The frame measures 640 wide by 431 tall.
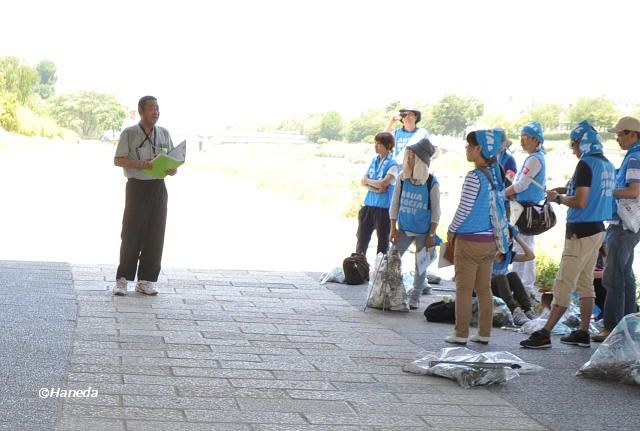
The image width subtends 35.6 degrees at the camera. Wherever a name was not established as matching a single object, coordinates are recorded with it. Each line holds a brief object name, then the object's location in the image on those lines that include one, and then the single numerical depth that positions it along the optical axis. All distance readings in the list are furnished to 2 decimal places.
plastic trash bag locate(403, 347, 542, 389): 6.05
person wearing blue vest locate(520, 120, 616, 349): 7.10
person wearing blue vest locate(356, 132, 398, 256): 9.98
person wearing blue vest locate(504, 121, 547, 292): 8.53
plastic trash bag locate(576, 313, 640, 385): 6.27
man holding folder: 8.60
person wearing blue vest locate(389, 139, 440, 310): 8.48
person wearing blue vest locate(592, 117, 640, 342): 7.25
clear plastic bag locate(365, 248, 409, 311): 8.76
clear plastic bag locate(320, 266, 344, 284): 10.36
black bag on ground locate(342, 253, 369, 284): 10.24
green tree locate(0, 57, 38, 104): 40.84
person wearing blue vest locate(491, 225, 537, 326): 8.43
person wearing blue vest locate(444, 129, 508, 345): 6.96
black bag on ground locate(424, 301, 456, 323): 8.32
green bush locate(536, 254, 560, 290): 11.07
